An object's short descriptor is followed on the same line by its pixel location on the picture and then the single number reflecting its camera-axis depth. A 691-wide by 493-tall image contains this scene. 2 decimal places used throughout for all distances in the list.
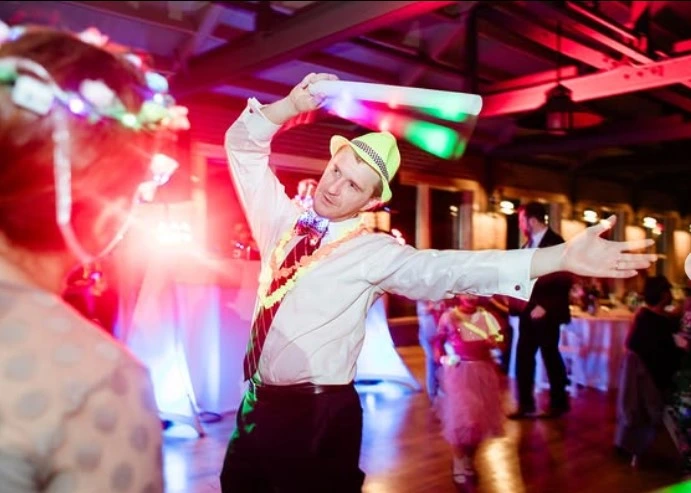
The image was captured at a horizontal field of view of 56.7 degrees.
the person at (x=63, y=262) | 0.66
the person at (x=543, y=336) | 4.66
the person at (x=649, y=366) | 3.67
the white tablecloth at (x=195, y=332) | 4.15
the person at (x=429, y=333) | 4.82
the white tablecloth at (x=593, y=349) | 5.80
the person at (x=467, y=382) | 3.39
